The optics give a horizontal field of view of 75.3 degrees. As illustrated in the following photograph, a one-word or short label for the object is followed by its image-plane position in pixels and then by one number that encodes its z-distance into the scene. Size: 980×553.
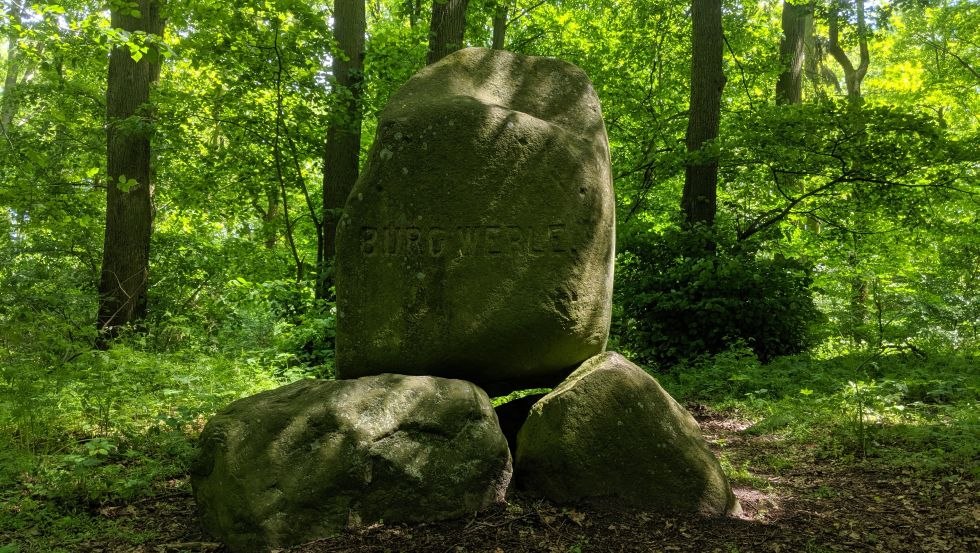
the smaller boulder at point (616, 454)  3.70
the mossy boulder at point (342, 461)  3.26
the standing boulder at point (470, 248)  4.01
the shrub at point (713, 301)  8.66
